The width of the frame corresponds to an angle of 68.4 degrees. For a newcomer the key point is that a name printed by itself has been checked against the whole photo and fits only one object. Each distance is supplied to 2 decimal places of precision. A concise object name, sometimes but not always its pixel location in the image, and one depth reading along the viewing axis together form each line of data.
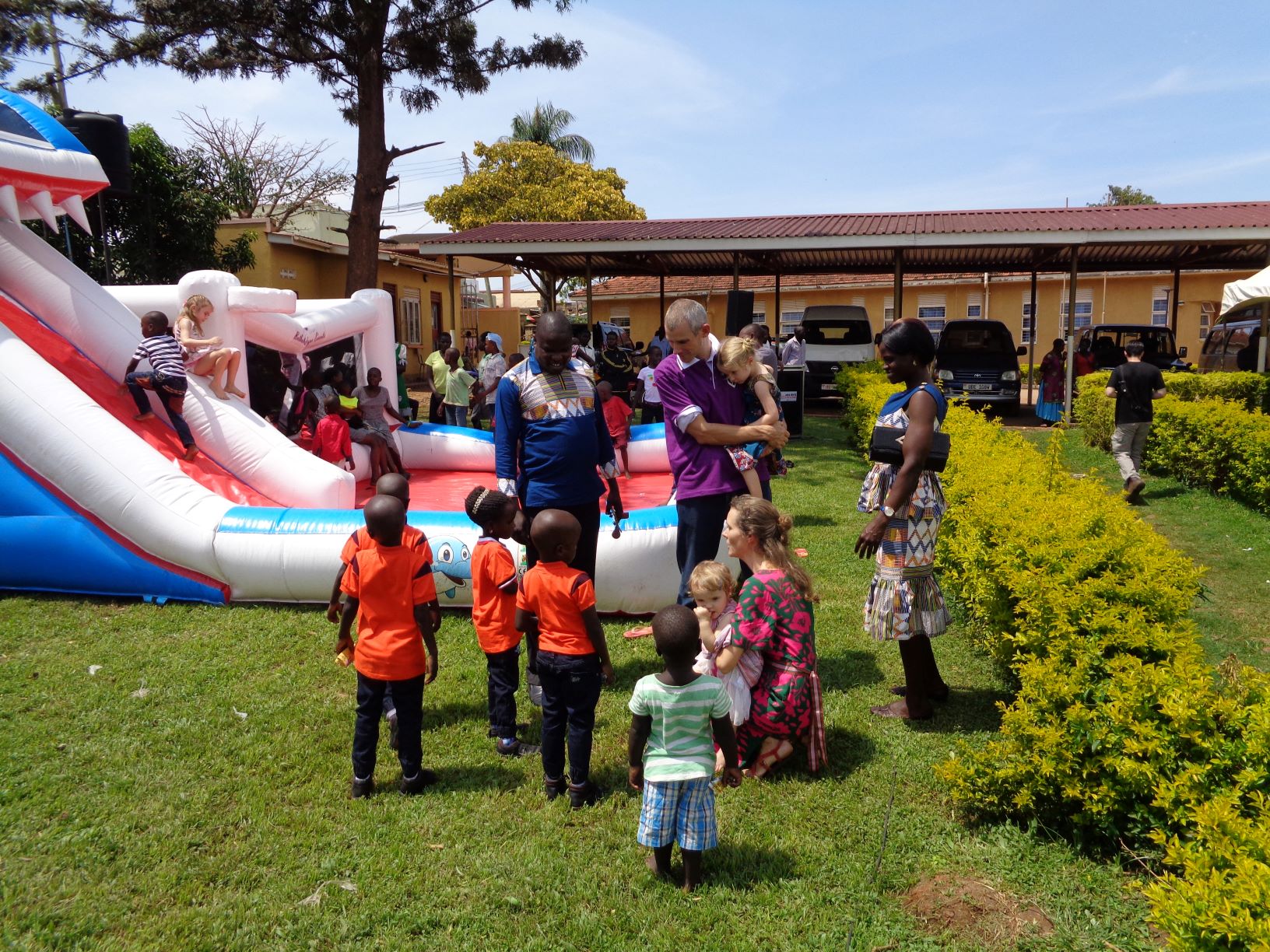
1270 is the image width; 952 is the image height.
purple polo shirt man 4.28
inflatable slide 5.90
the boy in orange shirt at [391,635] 3.61
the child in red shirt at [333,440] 9.04
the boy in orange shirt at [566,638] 3.46
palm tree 37.62
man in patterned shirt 4.11
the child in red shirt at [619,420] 9.83
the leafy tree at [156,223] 16.58
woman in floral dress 3.82
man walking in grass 9.48
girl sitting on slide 7.66
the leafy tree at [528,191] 32.03
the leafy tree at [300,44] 14.62
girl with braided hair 4.04
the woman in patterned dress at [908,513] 3.93
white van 19.03
